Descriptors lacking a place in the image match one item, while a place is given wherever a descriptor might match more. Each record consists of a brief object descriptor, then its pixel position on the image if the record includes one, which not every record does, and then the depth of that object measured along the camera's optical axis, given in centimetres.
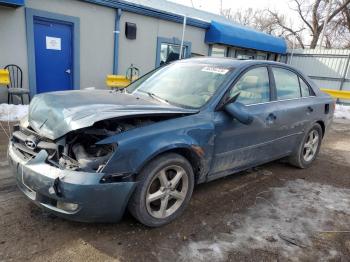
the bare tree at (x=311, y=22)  2855
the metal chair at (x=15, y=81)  773
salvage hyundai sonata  257
